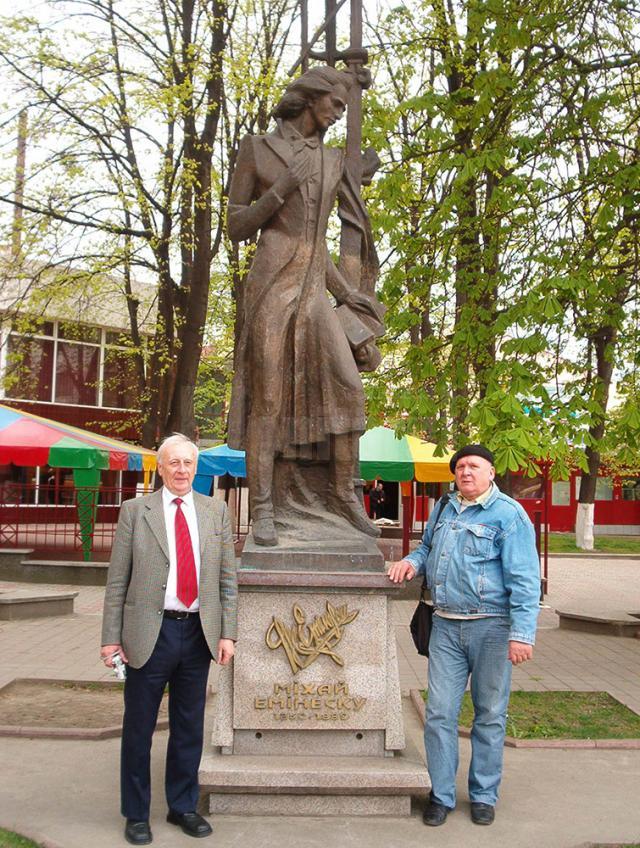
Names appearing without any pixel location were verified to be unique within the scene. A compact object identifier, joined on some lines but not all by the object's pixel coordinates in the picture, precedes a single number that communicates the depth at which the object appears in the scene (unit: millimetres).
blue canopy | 16609
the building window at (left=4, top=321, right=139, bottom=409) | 28672
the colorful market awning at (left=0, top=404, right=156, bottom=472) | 16234
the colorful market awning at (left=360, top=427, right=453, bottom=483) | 15531
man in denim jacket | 4566
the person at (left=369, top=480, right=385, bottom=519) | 28016
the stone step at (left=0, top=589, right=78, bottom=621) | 11578
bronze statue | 5188
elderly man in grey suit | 4230
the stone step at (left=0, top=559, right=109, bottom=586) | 15398
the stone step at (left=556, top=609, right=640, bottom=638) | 11234
